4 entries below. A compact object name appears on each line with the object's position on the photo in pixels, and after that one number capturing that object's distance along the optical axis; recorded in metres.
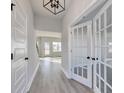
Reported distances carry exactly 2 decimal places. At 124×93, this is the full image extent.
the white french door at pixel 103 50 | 1.29
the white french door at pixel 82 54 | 2.27
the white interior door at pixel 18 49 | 1.15
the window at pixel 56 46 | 9.43
